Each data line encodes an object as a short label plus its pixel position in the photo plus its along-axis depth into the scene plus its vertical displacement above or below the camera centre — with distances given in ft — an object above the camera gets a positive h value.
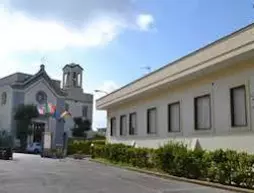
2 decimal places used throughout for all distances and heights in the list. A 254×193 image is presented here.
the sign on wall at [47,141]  95.12 -3.28
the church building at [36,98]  121.58 +14.87
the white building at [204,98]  35.51 +5.79
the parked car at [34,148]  112.90 -6.81
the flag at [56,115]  123.88 +7.37
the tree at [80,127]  139.81 +2.58
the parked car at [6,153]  72.59 -5.78
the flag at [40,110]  120.91 +9.25
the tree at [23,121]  119.65 +4.38
